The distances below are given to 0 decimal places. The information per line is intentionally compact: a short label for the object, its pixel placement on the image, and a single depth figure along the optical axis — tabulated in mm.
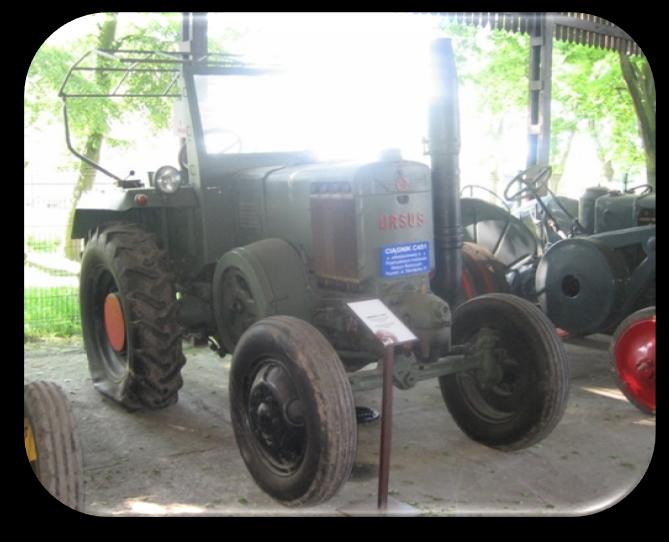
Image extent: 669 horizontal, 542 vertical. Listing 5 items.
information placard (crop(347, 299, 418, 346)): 3225
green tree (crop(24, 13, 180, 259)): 7266
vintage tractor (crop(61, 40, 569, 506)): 3279
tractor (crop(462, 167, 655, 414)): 4629
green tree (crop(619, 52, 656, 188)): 9977
